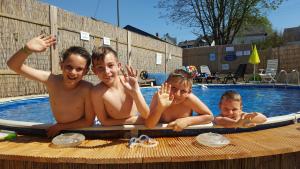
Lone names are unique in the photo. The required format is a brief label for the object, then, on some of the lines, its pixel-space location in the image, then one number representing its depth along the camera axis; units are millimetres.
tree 21253
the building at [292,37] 29873
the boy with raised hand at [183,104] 1939
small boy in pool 1837
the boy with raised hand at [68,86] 1798
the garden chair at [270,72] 11151
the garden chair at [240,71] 13246
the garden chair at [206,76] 12895
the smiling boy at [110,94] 1835
